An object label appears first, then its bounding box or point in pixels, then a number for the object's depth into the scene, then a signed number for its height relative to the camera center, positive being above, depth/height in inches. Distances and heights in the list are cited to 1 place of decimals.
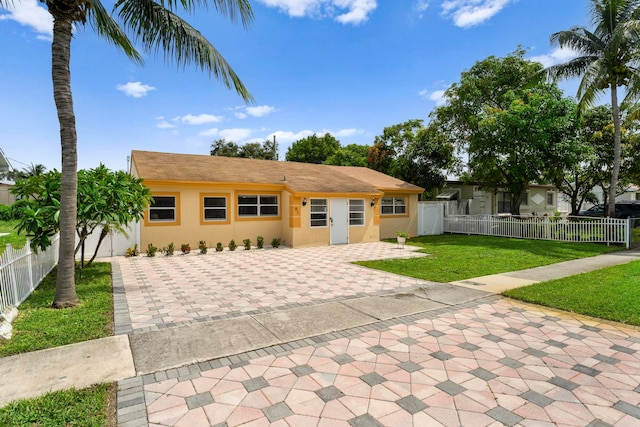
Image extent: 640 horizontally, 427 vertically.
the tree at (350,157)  1437.0 +239.4
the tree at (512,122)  634.8 +169.9
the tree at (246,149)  1654.8 +316.6
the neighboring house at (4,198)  1293.2 +67.9
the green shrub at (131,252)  479.2 -53.4
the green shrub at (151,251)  478.9 -52.0
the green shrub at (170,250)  495.8 -52.6
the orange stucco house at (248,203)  525.7 +16.7
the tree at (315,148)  1658.5 +315.5
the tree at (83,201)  288.8 +12.3
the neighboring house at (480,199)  951.0 +33.7
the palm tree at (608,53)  552.7 +264.7
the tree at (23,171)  2204.5 +301.3
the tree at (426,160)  872.9 +134.6
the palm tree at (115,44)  227.9 +136.7
